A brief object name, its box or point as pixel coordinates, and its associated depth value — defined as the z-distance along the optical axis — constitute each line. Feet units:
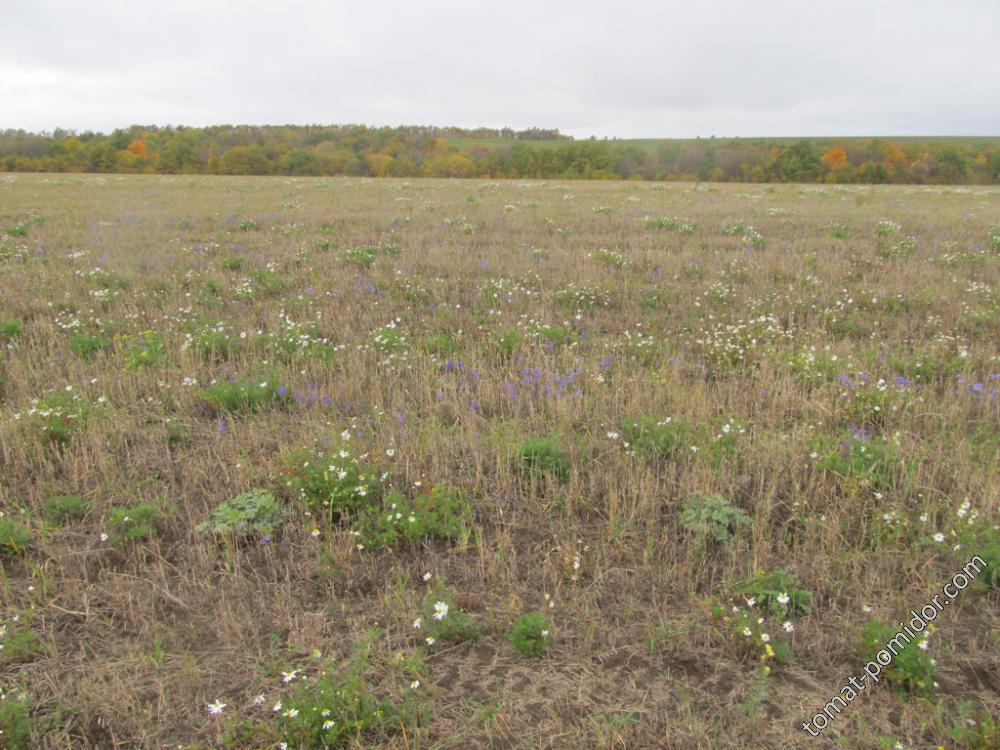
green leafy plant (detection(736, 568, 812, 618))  10.13
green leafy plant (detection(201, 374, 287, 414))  17.46
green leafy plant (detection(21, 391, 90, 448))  15.40
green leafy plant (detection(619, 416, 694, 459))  14.57
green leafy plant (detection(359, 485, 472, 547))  12.04
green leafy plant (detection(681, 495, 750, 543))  11.94
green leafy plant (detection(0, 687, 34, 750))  8.14
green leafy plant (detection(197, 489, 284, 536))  12.37
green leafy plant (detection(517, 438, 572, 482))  14.03
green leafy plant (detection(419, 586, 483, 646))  9.91
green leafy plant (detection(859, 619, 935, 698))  8.73
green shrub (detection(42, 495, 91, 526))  12.95
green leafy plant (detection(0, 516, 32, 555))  11.84
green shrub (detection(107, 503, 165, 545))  12.06
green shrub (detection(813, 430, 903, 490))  12.98
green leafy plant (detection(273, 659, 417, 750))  8.25
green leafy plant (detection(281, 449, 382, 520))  12.91
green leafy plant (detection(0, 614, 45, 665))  9.56
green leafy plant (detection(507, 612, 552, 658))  9.59
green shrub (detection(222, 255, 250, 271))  34.40
